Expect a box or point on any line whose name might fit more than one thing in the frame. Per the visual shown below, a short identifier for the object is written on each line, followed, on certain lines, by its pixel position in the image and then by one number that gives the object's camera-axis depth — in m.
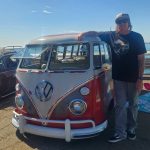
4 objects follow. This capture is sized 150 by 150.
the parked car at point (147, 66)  7.45
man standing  2.84
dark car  5.02
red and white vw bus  2.78
